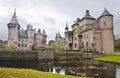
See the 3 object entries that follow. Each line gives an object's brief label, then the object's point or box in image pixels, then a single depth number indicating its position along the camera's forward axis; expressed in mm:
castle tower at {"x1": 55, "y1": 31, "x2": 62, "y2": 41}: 56959
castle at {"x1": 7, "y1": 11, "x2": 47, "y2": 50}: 44997
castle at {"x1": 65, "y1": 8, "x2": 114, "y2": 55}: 31754
